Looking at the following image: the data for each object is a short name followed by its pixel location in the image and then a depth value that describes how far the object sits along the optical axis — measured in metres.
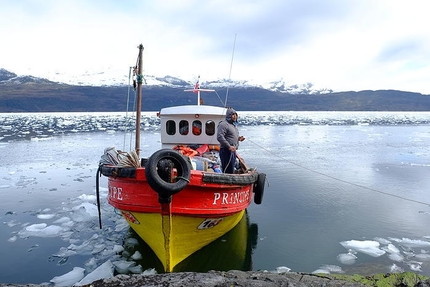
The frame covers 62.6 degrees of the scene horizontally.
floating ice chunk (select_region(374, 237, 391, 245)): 8.37
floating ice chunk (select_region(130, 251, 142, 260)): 7.55
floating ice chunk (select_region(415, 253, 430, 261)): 7.39
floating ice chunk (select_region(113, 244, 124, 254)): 7.84
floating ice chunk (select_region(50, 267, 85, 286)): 6.33
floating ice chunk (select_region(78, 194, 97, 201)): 11.66
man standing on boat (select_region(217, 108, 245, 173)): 7.57
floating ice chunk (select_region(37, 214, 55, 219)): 9.74
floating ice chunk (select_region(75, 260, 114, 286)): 6.40
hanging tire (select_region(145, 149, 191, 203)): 5.83
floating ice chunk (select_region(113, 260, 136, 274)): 6.94
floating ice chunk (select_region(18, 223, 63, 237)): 8.57
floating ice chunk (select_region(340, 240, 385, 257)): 7.77
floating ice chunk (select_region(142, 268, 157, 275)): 6.87
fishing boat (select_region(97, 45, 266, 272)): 6.02
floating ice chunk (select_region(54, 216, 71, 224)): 9.44
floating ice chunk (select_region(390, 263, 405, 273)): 6.85
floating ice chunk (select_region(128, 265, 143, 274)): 6.92
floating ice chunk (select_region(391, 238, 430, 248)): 8.20
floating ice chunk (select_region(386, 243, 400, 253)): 7.82
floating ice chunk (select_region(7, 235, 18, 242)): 8.16
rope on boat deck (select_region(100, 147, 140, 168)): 6.89
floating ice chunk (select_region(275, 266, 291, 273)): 6.95
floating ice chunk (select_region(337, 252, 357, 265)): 7.37
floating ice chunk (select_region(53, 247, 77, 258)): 7.52
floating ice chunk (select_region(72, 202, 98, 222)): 9.82
